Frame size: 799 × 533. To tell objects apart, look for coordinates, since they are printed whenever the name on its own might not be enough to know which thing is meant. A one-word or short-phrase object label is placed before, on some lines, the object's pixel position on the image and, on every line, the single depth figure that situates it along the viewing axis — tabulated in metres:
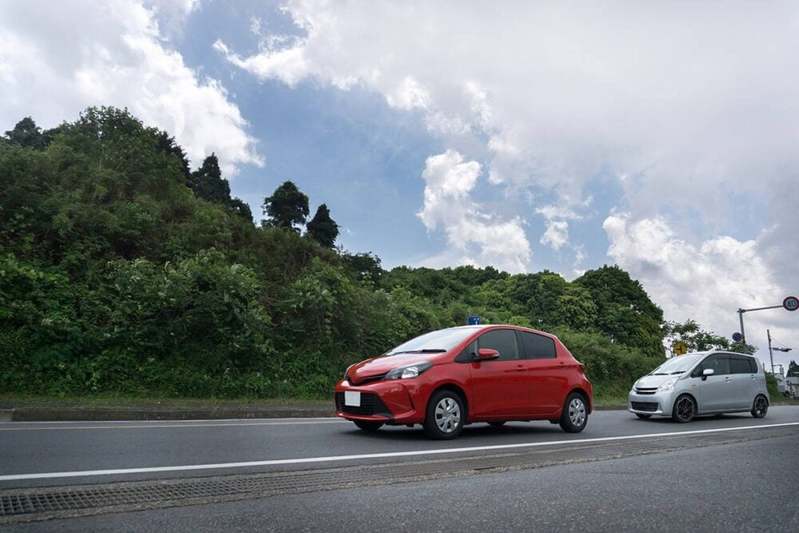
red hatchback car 8.33
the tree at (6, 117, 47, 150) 43.25
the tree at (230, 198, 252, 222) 47.14
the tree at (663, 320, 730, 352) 42.91
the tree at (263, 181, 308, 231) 48.56
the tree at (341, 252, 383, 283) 32.17
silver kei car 13.82
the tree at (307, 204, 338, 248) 48.72
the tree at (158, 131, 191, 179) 45.31
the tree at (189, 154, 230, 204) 48.74
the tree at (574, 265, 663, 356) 63.19
